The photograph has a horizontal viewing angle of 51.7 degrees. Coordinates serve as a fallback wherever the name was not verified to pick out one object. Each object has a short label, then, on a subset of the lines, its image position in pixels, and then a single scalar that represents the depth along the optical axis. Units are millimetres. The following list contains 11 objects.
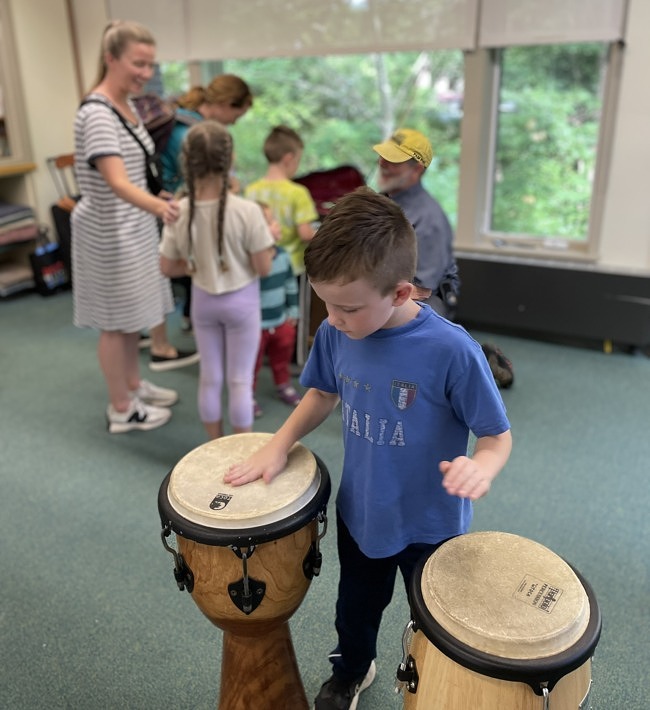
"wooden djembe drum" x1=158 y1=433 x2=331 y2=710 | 1150
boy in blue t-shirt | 1013
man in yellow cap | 1948
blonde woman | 2232
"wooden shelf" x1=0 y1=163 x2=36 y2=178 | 4316
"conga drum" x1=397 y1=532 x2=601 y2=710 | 910
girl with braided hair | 1977
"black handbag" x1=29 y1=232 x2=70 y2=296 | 4402
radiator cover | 3326
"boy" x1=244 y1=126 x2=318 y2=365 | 2641
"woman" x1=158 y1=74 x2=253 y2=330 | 2799
